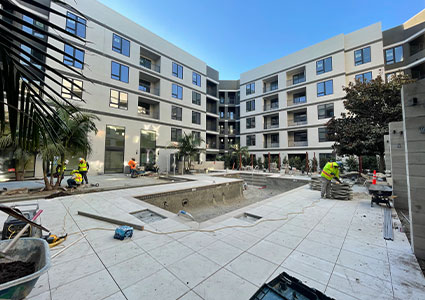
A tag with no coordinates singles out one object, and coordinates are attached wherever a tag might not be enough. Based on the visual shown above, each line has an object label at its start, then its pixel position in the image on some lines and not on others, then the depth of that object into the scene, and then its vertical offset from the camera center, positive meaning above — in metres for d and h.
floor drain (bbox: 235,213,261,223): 4.86 -1.62
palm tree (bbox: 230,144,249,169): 22.41 +0.67
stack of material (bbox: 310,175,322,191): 8.98 -1.23
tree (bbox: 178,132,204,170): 14.68 +0.98
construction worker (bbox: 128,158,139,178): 12.63 -0.69
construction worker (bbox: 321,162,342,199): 7.03 -0.67
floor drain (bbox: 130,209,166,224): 4.73 -1.57
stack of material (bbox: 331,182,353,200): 7.10 -1.28
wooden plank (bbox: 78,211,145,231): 4.03 -1.47
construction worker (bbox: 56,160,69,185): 7.55 -0.54
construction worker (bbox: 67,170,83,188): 7.69 -0.94
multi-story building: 14.62 +7.66
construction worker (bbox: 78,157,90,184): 8.66 -0.48
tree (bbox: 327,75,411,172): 10.15 +2.51
